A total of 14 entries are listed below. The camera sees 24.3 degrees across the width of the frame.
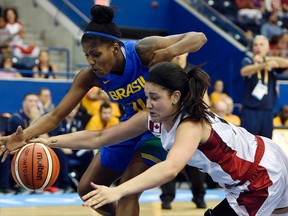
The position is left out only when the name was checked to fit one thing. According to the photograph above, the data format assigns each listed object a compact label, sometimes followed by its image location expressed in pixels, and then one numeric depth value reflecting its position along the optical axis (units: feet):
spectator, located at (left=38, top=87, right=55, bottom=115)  34.42
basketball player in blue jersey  15.16
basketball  15.40
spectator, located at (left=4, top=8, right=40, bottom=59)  42.09
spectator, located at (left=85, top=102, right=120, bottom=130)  33.14
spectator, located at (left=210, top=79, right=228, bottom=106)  41.65
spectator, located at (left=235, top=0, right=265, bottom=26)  55.01
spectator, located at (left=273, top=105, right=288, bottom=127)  39.47
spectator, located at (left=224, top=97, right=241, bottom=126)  37.34
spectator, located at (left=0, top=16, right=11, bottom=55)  41.27
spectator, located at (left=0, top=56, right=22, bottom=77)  39.24
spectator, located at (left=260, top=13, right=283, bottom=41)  52.95
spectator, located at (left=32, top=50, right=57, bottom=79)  39.75
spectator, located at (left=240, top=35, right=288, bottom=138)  29.84
